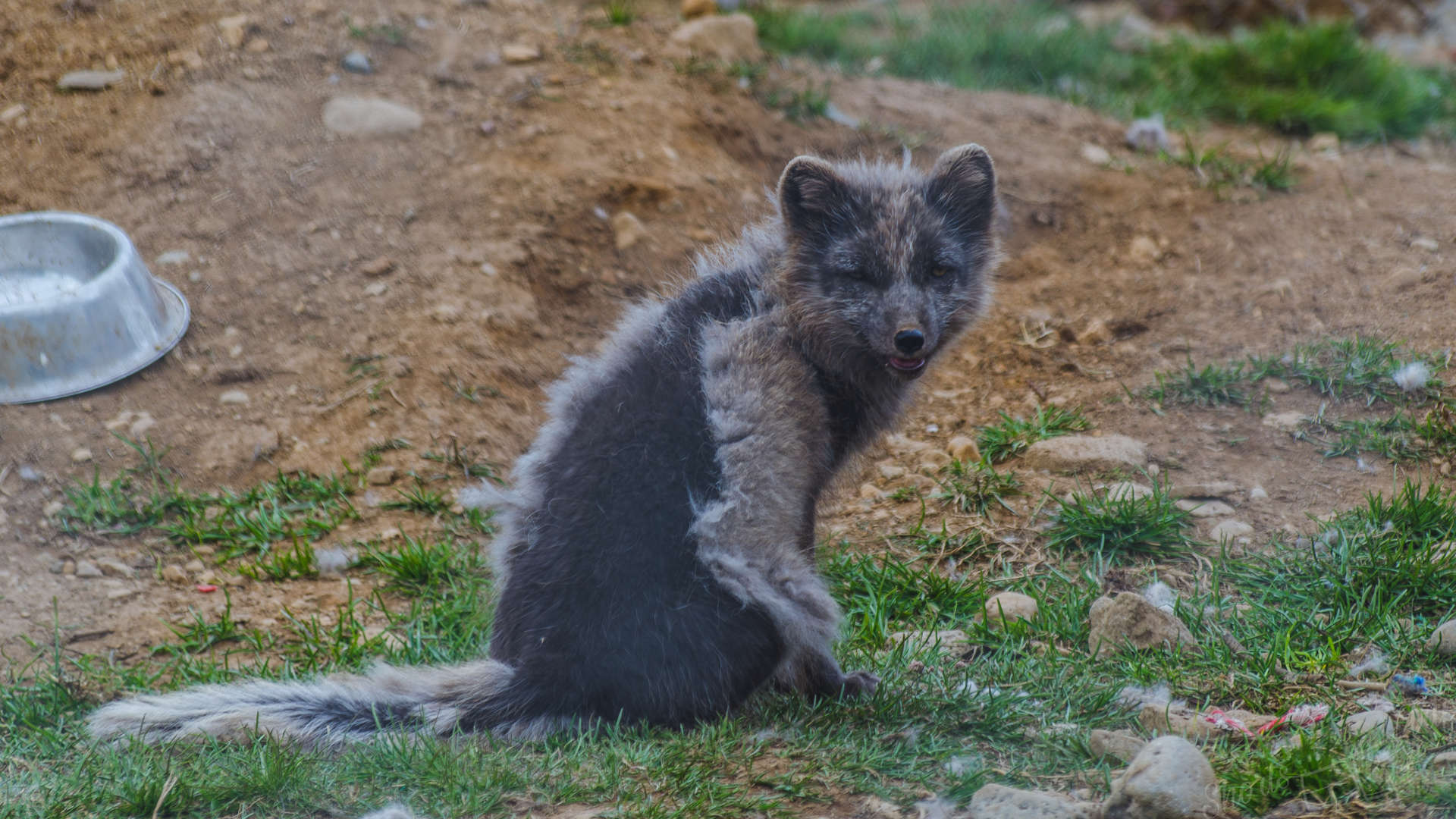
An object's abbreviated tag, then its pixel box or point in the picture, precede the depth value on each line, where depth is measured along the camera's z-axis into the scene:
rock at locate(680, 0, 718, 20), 16.92
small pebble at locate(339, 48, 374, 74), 14.47
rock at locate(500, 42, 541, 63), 14.91
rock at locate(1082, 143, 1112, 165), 15.05
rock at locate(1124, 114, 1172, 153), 15.41
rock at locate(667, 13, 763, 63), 15.64
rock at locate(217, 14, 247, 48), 14.51
